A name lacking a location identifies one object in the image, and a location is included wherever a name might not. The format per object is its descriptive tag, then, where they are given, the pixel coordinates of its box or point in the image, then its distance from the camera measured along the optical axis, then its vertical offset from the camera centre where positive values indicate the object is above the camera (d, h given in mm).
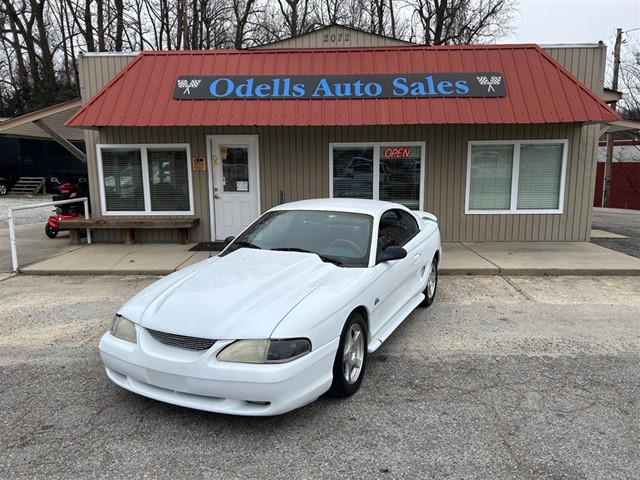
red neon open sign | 9852 +261
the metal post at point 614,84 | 23062 +3902
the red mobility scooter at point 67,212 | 10750 -1054
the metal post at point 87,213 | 10062 -1003
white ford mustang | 2945 -1068
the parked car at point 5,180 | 24320 -684
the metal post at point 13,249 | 7815 -1365
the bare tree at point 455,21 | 24797 +7657
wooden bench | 9656 -1183
